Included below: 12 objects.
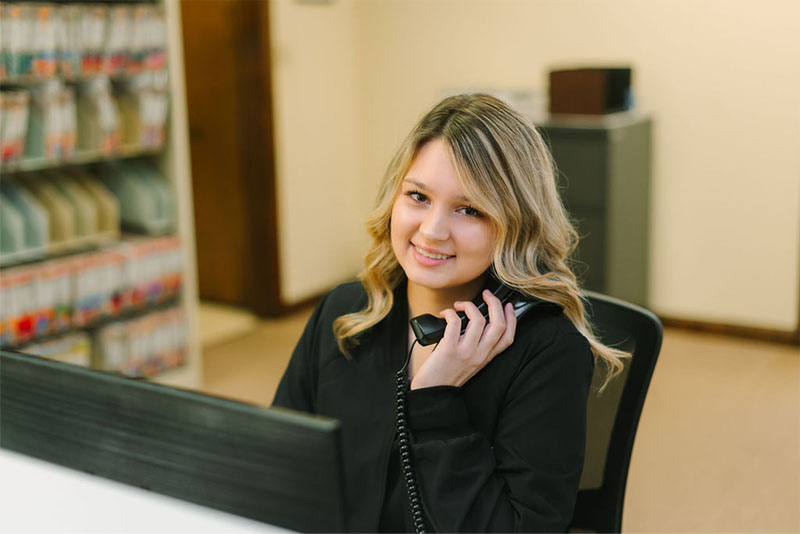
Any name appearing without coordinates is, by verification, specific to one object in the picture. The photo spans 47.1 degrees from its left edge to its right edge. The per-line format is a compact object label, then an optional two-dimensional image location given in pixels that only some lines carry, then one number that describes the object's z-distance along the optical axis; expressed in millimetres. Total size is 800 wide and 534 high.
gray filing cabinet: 3850
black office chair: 1475
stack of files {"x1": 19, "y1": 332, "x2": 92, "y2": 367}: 3203
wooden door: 4422
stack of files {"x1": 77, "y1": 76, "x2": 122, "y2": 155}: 3248
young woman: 1267
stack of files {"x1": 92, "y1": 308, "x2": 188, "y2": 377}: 3447
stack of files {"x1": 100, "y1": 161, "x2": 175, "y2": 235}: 3502
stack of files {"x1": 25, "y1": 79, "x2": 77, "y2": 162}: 3092
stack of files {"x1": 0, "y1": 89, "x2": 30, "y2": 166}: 2963
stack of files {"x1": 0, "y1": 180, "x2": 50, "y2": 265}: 3055
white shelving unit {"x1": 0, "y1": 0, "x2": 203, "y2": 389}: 3408
